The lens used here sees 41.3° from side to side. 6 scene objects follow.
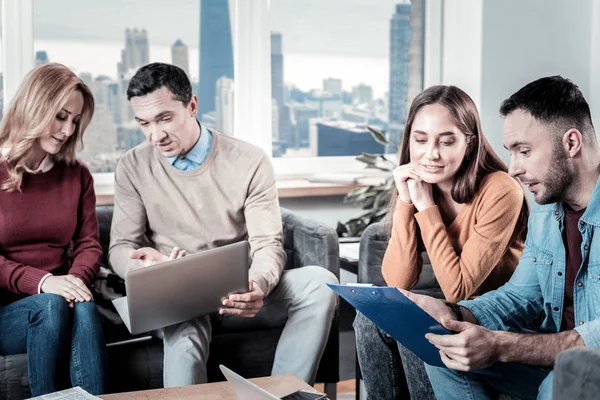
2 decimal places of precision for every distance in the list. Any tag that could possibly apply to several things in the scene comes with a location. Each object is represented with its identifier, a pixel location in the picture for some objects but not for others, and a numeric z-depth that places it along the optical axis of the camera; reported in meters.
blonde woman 2.28
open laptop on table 1.57
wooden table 1.82
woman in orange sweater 2.23
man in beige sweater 2.55
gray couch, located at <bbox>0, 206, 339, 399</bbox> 2.35
